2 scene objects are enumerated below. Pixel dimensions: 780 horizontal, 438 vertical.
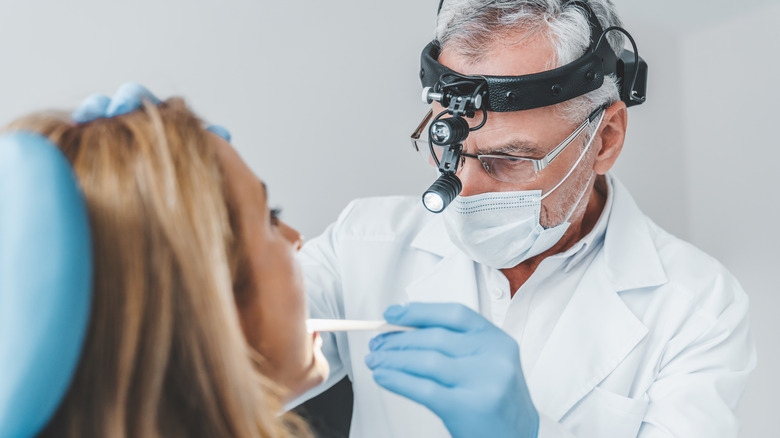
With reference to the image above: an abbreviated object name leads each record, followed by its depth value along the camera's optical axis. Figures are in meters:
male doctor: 1.25
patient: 0.64
